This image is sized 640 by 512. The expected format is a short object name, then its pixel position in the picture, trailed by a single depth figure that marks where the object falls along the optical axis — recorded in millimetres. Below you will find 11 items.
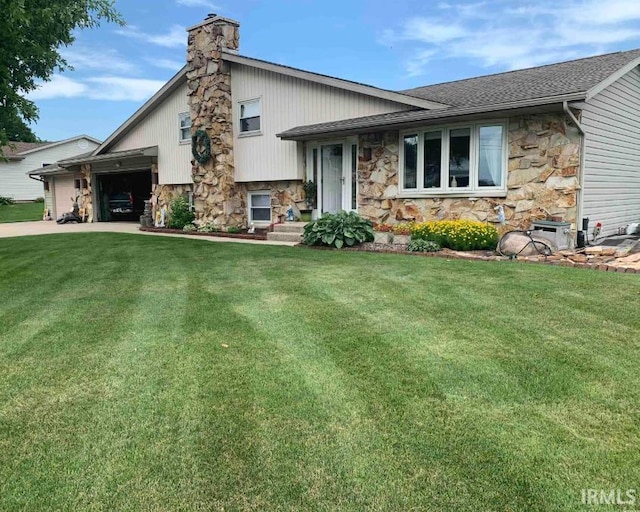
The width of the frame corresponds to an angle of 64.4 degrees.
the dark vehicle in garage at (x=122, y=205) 22484
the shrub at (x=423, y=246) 9609
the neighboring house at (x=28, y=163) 36000
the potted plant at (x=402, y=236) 10477
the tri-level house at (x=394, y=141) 9719
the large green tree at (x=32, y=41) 7511
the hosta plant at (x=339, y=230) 10578
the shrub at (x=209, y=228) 15016
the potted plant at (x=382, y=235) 10707
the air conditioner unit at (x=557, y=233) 9266
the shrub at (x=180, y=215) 16453
